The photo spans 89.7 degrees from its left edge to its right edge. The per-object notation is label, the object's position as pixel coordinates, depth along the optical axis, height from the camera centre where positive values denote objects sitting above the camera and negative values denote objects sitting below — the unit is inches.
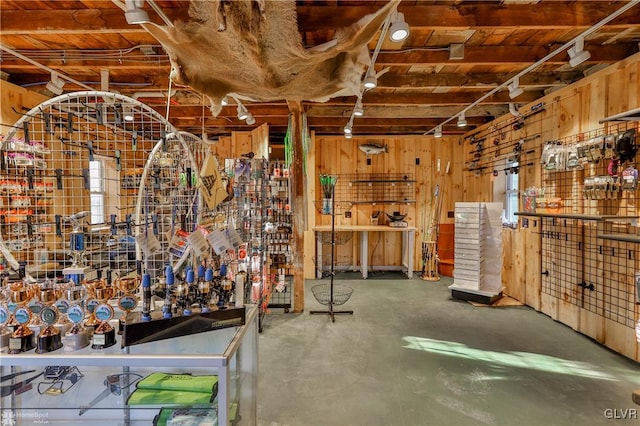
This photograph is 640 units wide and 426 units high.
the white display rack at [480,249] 182.2 -26.8
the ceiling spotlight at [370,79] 102.7 +40.0
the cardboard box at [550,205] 145.1 -1.1
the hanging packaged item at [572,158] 134.6 +19.1
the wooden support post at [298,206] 159.0 -1.3
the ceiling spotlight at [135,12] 64.3 +39.3
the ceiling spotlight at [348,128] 193.0 +46.7
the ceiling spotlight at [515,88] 135.4 +49.5
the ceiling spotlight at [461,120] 188.7 +49.5
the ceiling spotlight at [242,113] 162.6 +47.3
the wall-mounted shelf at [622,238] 82.4 -9.9
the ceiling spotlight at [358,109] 153.0 +45.8
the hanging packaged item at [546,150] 149.5 +24.6
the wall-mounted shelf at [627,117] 87.7 +24.5
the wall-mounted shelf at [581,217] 107.0 -5.2
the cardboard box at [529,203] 163.3 -0.4
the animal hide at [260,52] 41.1 +22.1
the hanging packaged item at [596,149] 121.2 +20.6
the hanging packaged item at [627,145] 110.0 +19.7
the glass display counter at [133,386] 44.1 -30.2
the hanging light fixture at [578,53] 103.0 +49.0
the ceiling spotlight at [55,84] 133.7 +50.9
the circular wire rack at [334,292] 179.9 -54.8
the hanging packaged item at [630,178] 109.7 +8.3
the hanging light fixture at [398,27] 83.3 +45.9
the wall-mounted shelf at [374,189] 261.4 +11.7
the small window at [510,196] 197.9 +4.3
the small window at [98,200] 177.8 +2.5
